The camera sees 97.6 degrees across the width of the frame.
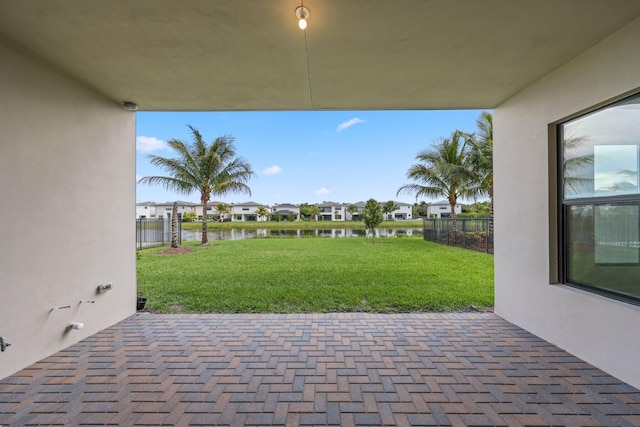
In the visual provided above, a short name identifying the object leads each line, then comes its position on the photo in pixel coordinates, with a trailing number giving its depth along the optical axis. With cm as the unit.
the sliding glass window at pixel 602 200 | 229
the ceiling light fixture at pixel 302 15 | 190
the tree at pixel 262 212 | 4207
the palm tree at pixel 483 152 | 1007
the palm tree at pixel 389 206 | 2021
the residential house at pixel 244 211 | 5103
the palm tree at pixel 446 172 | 1178
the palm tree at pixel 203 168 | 1179
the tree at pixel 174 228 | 1149
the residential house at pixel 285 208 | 5696
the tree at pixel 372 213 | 1307
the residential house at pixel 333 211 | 5453
